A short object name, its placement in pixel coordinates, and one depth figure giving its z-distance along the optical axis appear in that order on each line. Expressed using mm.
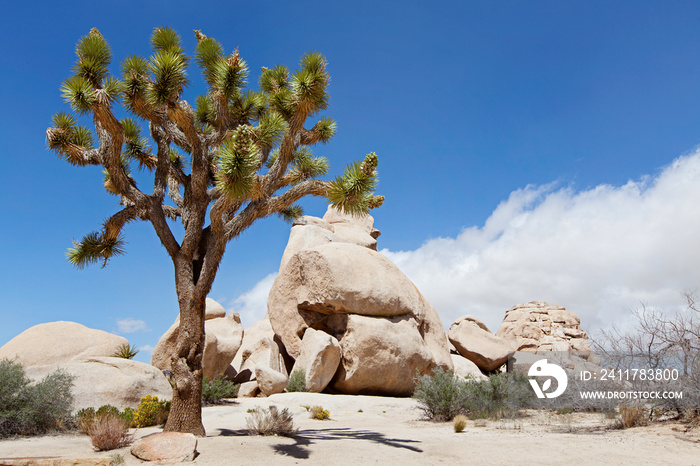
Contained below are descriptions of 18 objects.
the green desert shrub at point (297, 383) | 16109
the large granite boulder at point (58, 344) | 14523
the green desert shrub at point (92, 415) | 9180
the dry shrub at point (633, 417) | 9734
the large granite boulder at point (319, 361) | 16484
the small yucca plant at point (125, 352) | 15719
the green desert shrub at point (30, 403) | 9031
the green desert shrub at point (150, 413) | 10320
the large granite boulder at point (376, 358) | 17219
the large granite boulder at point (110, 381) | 11219
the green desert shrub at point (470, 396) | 11906
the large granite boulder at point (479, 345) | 23766
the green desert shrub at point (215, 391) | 13867
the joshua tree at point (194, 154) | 8453
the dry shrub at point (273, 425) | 8609
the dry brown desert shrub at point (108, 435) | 7578
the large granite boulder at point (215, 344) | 16000
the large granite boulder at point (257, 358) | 18594
